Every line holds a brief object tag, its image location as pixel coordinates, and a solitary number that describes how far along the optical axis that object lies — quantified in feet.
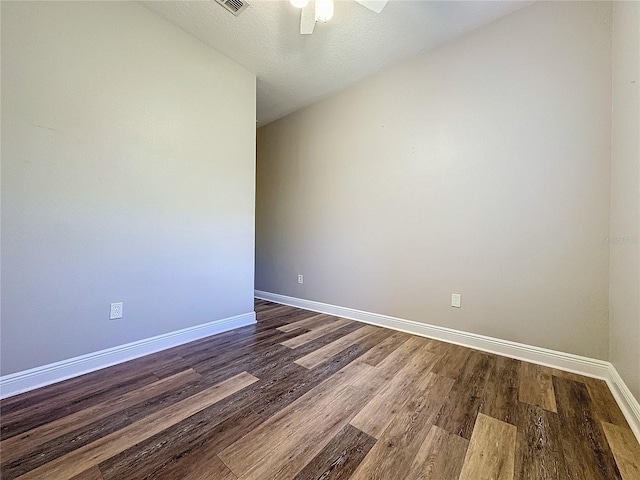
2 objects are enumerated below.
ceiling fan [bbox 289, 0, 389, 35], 5.18
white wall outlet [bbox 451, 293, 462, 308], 7.30
